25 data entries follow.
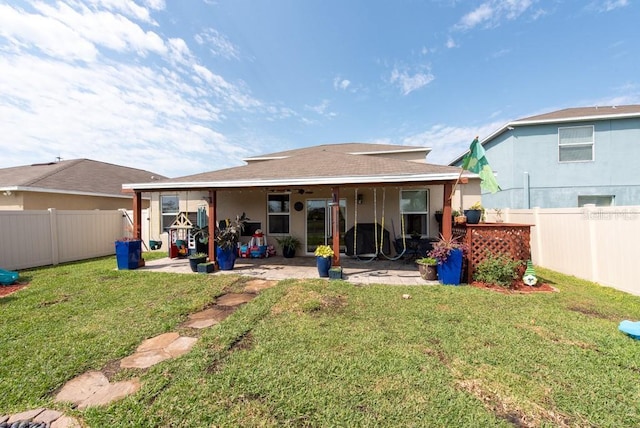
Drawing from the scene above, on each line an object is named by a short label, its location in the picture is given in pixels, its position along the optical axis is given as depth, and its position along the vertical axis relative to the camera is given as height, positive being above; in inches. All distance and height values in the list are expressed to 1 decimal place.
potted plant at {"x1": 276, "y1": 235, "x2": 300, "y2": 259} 339.5 -44.4
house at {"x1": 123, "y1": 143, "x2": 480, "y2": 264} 243.6 +22.5
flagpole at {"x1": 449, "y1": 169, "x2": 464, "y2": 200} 215.6 +22.6
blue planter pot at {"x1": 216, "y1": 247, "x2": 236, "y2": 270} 272.4 -47.2
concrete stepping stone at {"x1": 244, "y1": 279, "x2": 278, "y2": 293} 208.4 -62.7
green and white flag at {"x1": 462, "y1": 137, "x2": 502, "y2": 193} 196.5 +37.1
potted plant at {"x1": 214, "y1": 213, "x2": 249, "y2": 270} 270.8 -33.8
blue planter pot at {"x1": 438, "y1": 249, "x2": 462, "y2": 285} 215.5 -50.7
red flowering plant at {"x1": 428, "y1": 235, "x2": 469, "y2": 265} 217.0 -33.4
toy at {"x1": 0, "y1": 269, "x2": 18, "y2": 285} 220.5 -52.2
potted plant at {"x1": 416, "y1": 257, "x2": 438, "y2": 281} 232.4 -54.2
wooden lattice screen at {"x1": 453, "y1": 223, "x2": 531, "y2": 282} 220.8 -28.2
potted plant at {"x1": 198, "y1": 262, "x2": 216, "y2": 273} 261.7 -55.1
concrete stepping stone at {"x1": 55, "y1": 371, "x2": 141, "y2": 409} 85.1 -62.6
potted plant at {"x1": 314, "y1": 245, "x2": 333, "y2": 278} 239.5 -45.2
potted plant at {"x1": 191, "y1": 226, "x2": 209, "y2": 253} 314.8 -28.7
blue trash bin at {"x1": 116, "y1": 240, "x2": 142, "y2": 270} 269.7 -40.6
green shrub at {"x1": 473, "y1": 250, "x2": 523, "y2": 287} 211.6 -51.5
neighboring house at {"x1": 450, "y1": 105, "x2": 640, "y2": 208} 384.5 +82.0
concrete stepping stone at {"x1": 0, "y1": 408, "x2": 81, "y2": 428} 74.6 -61.7
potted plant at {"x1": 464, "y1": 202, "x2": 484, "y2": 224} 236.1 -4.3
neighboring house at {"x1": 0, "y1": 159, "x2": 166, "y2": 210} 388.8 +55.2
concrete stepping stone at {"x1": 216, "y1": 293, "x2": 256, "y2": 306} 179.5 -63.5
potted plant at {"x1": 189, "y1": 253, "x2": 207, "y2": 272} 268.5 -49.1
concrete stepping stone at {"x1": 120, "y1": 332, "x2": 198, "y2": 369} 106.8 -63.0
